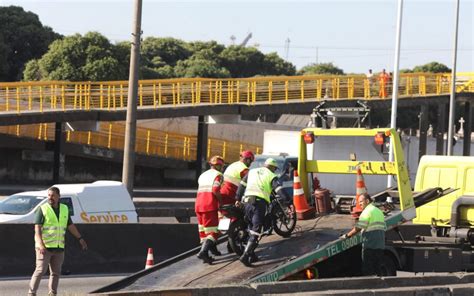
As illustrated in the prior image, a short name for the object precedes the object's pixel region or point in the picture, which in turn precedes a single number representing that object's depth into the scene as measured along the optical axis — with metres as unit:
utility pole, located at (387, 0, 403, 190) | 40.50
